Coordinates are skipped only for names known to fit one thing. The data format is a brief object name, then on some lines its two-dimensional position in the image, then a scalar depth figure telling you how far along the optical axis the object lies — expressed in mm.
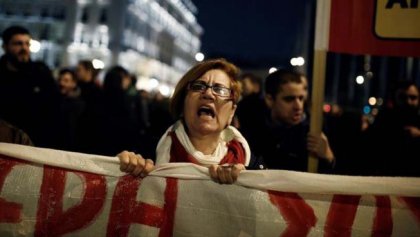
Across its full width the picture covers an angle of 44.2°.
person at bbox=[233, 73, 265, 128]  4272
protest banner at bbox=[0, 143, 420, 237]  2436
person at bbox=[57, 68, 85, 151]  5447
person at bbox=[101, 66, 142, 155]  5648
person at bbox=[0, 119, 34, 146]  2820
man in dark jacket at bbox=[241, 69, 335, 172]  3648
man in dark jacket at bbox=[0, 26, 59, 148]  4527
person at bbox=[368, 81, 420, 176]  3951
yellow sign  2980
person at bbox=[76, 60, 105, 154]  5570
